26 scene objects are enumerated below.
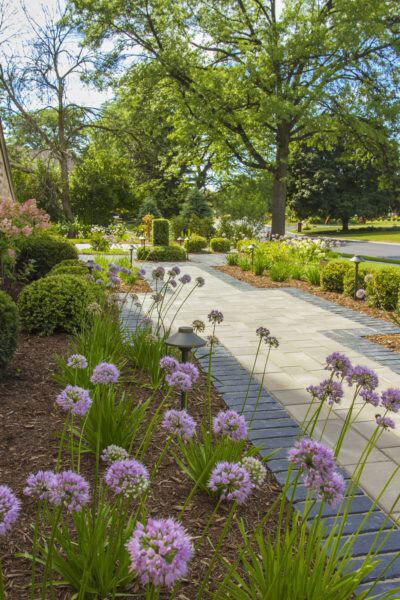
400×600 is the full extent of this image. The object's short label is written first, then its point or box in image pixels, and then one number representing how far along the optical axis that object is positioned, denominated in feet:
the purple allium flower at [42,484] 4.04
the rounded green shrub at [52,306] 16.61
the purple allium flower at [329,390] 6.23
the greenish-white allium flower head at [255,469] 4.54
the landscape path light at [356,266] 25.45
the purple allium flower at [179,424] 4.85
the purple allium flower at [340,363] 6.21
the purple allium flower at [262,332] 8.70
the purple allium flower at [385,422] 5.88
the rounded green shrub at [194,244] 60.18
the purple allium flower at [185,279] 14.55
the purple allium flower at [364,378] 6.08
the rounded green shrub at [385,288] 24.32
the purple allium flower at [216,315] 9.85
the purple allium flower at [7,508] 3.40
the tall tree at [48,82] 64.80
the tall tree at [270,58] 53.93
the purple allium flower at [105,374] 5.62
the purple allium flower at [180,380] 5.84
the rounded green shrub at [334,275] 29.32
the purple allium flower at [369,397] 6.15
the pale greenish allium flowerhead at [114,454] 4.55
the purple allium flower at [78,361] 6.52
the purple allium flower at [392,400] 5.59
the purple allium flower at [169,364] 6.63
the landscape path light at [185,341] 10.00
